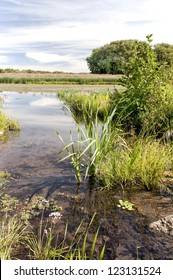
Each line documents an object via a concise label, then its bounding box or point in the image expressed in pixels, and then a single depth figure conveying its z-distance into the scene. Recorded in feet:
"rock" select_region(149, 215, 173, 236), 8.63
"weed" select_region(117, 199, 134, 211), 10.18
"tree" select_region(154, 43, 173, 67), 144.60
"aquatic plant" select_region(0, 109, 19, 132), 23.23
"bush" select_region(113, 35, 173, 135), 18.00
